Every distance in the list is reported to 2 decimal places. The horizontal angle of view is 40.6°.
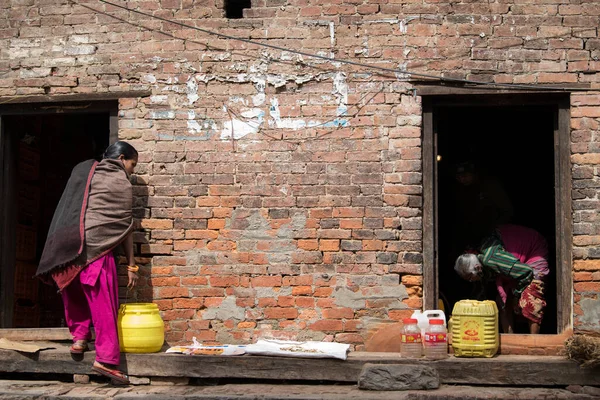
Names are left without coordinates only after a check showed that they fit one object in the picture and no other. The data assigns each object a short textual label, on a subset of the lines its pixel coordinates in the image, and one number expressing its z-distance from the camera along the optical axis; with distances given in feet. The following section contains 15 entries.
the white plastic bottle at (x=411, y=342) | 20.42
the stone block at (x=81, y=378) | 21.04
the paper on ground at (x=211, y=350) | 20.56
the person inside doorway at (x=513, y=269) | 22.66
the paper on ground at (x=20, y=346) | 21.24
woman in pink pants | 20.33
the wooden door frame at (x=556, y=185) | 21.68
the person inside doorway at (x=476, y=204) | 25.53
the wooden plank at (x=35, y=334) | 22.72
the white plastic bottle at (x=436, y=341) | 20.35
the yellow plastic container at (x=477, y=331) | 20.45
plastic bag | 20.13
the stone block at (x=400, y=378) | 19.56
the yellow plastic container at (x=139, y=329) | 20.75
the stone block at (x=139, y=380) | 20.77
